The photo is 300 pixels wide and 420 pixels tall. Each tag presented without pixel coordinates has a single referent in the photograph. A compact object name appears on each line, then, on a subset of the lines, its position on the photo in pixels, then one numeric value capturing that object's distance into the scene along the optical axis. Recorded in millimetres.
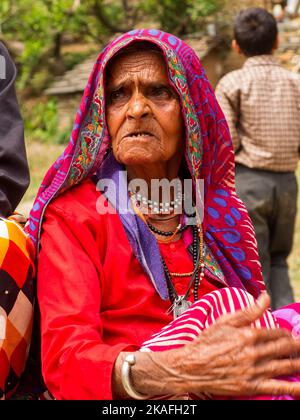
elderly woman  2070
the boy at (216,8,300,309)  3433
